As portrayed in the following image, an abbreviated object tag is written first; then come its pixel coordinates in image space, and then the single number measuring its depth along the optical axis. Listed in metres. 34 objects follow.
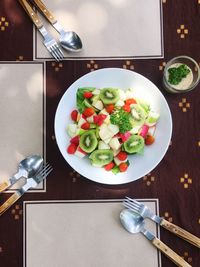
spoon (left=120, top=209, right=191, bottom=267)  1.03
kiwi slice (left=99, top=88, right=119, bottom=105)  0.98
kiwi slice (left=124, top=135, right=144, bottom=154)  0.98
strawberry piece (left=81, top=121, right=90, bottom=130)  0.99
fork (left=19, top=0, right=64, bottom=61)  1.08
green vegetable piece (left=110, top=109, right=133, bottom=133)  0.96
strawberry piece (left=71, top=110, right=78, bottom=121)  1.02
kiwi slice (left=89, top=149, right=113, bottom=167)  0.98
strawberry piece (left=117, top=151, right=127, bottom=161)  0.99
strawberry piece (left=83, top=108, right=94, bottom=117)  0.98
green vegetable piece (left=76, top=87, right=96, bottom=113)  1.00
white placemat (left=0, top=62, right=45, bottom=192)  1.07
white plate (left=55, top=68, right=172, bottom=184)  1.00
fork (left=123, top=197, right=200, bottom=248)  1.03
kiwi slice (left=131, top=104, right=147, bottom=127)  0.97
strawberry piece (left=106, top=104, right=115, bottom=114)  0.97
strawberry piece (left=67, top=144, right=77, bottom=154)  1.00
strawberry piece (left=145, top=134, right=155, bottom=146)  1.00
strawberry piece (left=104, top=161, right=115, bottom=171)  1.00
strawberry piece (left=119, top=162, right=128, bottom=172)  1.00
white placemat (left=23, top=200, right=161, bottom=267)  1.05
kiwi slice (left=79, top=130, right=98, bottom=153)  0.97
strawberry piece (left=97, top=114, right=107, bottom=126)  0.97
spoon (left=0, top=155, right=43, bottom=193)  1.04
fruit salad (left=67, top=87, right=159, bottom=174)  0.97
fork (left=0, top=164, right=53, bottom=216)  1.04
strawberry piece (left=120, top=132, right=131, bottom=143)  0.97
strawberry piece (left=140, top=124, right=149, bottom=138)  1.00
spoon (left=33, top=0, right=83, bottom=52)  1.06
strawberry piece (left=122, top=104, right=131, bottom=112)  0.98
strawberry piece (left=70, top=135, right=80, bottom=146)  1.00
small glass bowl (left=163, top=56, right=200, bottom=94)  1.03
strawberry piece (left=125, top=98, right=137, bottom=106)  0.99
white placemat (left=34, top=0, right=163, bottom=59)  1.08
